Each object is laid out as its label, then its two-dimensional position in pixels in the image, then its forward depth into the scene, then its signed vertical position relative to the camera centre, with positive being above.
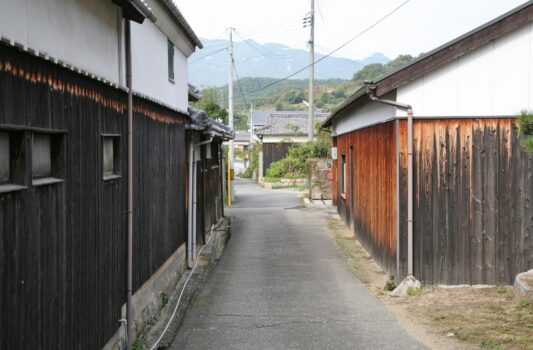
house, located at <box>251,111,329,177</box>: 42.41 +2.53
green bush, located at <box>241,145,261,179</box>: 47.64 +0.14
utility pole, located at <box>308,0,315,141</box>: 31.65 +6.04
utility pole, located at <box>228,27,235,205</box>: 27.17 +2.68
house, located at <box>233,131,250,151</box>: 79.95 +3.08
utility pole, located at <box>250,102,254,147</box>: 65.94 +4.59
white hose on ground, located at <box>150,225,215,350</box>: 7.00 -2.07
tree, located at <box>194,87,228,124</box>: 40.22 +3.80
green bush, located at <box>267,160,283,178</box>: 39.69 -0.44
